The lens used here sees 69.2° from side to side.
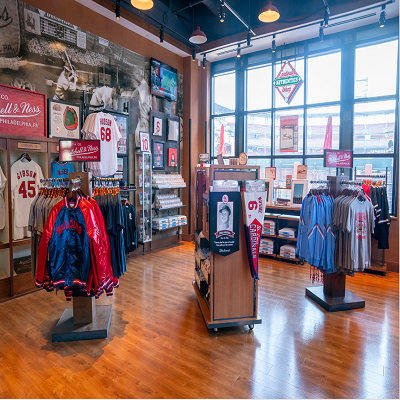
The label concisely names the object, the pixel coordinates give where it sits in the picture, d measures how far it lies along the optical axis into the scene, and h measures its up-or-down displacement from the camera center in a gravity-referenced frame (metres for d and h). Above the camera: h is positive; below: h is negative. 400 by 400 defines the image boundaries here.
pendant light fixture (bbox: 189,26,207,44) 5.21 +2.60
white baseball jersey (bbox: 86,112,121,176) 4.79 +0.66
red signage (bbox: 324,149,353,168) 3.88 +0.31
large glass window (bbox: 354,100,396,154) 5.50 +1.05
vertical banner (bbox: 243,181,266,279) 2.97 -0.33
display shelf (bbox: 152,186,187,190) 6.41 -0.15
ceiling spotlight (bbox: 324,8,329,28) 4.98 +2.81
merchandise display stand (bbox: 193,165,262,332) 3.06 -1.10
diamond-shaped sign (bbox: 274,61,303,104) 6.16 +2.13
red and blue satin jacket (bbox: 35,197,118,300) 2.76 -0.68
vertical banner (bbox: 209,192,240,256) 2.93 -0.42
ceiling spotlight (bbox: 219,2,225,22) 5.02 +2.90
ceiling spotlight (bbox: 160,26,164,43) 5.79 +2.92
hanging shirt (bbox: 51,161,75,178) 4.47 +0.19
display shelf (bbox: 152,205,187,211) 6.46 -0.63
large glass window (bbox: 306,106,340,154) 5.97 +1.11
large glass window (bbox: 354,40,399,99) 5.45 +2.14
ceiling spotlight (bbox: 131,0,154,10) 3.84 +2.37
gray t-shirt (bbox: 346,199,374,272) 3.59 -0.64
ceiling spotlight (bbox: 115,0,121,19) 4.64 +2.75
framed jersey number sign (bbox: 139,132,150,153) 6.01 +0.82
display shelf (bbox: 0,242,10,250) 3.92 -0.87
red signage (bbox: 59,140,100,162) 2.92 +0.31
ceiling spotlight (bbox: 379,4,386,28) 4.79 +2.72
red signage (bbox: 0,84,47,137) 3.92 +0.98
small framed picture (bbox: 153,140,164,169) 6.58 +0.61
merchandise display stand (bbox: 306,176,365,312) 3.68 -1.53
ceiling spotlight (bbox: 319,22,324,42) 5.35 +2.77
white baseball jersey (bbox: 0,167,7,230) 3.90 -0.38
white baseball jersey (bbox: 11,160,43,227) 4.07 -0.07
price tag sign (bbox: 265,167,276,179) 6.58 +0.20
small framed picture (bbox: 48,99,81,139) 4.50 +0.99
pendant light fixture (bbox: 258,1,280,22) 4.38 +2.55
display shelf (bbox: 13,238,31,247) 4.05 -0.86
